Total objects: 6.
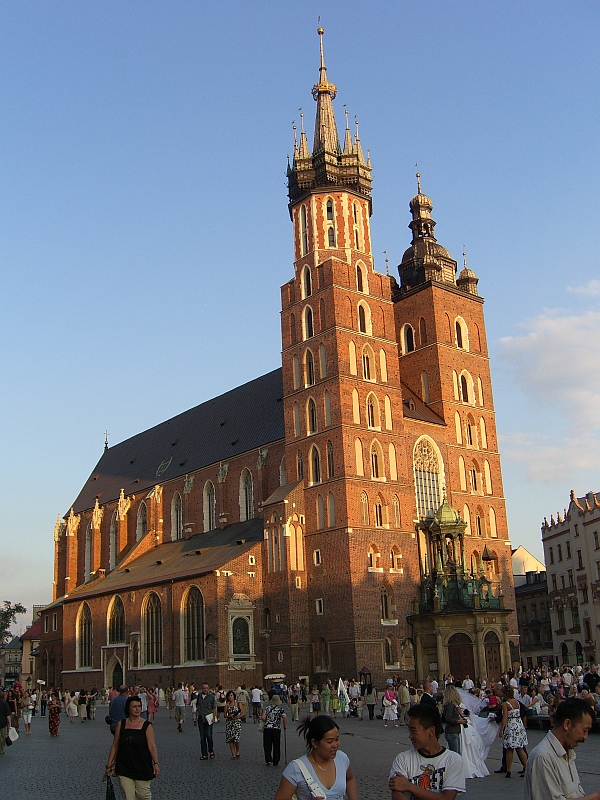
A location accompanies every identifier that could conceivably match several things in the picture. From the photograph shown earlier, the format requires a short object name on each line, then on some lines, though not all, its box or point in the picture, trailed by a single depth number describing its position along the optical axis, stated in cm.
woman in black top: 847
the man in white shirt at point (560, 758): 548
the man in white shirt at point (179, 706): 2696
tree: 8719
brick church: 4016
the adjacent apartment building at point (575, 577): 5534
